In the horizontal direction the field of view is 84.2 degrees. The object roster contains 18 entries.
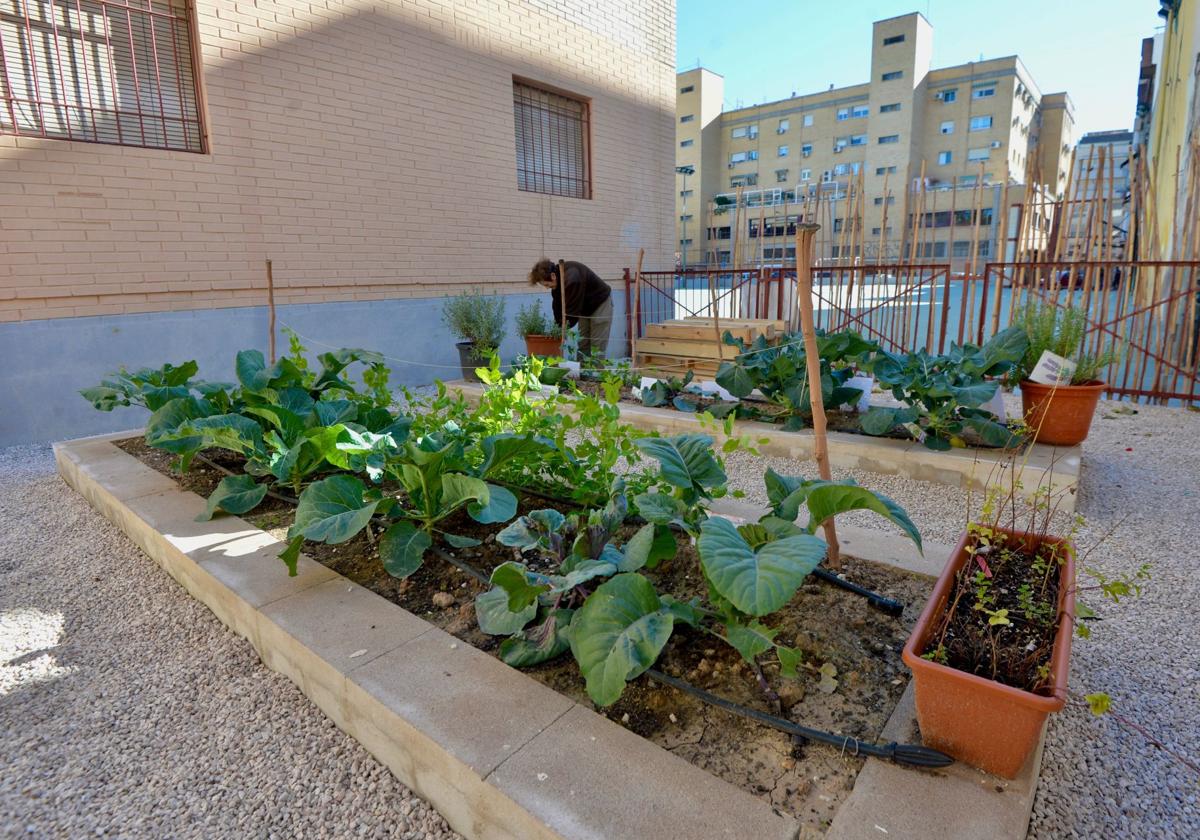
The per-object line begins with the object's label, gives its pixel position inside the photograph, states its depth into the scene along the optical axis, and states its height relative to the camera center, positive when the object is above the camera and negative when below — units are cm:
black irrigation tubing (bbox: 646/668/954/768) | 125 -89
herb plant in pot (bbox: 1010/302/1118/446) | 356 -59
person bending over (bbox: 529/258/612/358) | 693 -16
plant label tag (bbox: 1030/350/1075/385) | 354 -50
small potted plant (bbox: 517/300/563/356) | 687 -49
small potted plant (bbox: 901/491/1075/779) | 118 -72
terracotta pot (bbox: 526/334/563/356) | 686 -60
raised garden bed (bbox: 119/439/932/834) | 130 -92
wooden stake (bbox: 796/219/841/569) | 182 -18
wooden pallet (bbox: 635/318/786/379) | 616 -58
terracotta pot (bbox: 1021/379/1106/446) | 354 -73
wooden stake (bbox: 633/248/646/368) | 664 -59
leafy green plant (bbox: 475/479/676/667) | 155 -70
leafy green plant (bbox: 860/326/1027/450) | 351 -59
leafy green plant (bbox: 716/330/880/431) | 395 -57
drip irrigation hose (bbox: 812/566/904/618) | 181 -87
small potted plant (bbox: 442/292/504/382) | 691 -40
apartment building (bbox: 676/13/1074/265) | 3506 +846
